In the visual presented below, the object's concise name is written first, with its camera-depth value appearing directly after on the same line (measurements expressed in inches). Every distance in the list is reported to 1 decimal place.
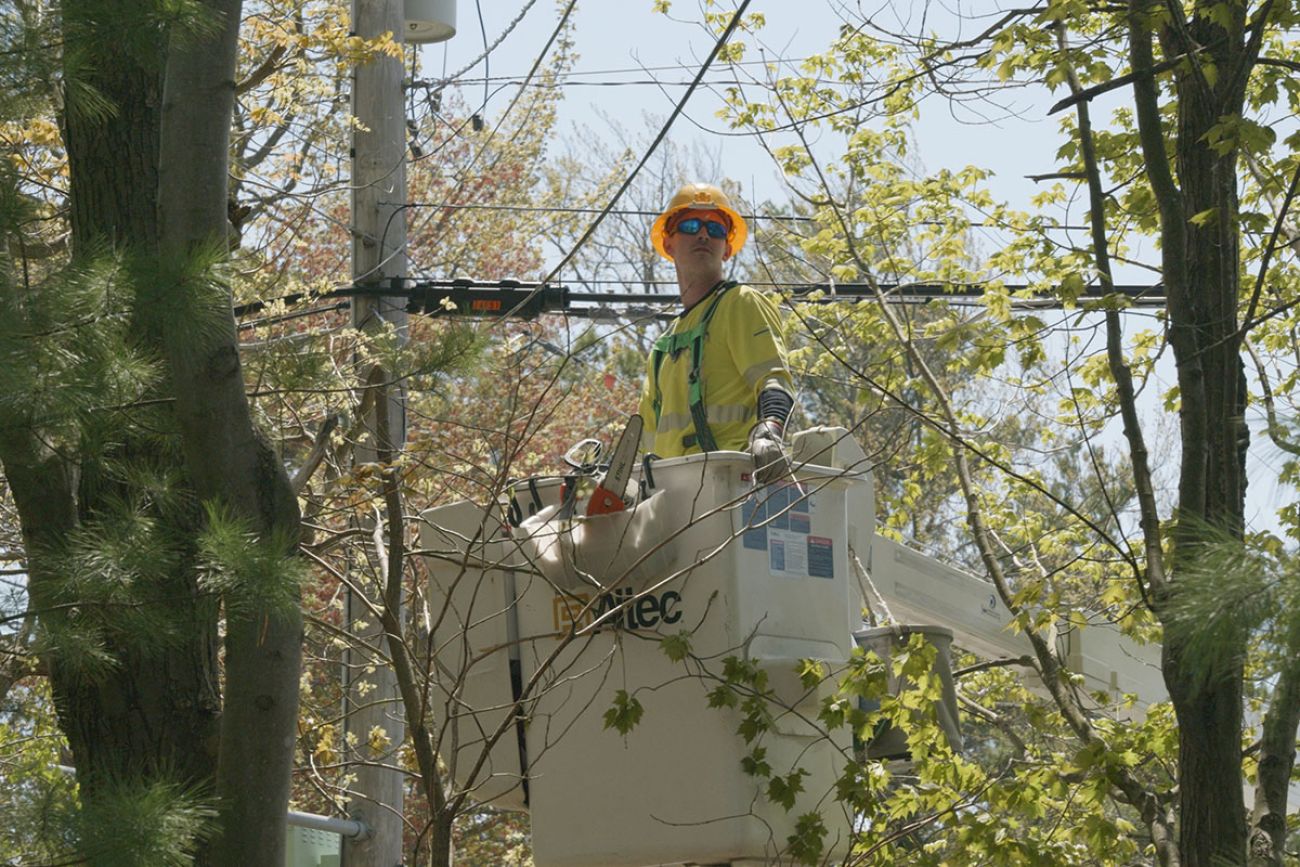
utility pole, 716.7
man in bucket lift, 432.1
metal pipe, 665.6
